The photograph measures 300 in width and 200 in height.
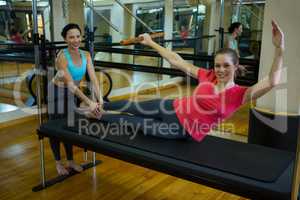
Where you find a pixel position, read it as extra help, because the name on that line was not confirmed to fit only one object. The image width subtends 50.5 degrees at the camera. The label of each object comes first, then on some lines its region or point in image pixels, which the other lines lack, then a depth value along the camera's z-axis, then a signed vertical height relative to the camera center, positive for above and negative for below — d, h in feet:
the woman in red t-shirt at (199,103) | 6.06 -0.89
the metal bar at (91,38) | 9.87 +0.61
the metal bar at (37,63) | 7.90 -0.17
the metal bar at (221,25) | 12.42 +1.42
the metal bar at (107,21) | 16.47 +1.93
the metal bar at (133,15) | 16.00 +2.20
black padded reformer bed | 4.80 -1.76
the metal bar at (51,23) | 14.32 +1.54
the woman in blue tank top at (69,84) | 8.18 -0.73
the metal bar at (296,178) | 3.67 -1.37
